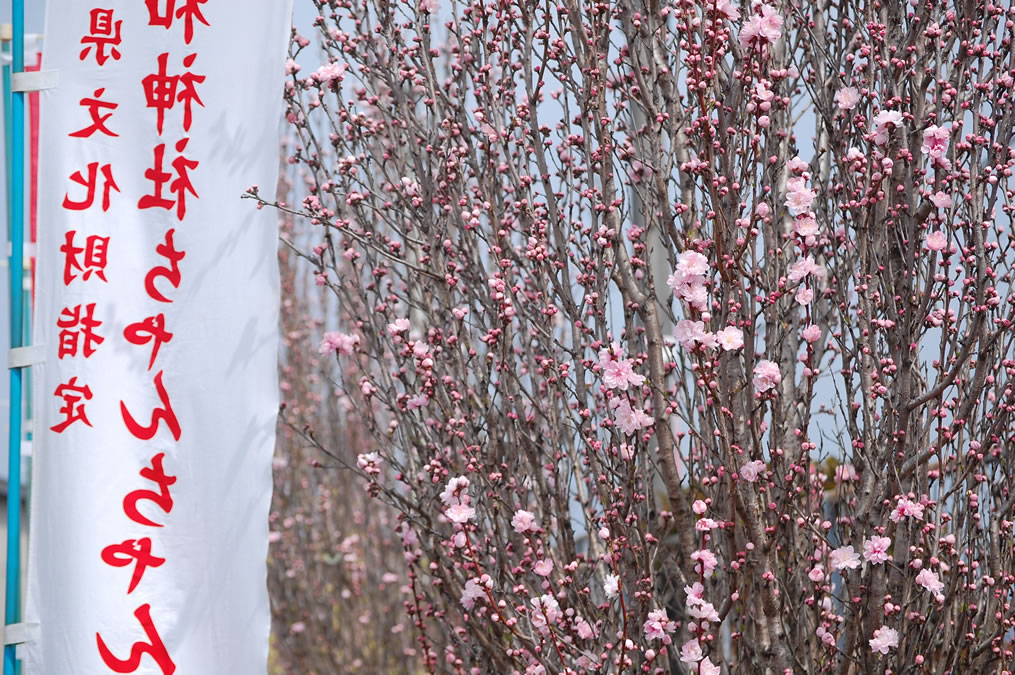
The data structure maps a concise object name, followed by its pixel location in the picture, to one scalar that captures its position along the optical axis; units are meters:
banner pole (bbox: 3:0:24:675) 6.51
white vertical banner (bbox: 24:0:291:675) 6.21
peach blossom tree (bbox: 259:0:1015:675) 6.27
